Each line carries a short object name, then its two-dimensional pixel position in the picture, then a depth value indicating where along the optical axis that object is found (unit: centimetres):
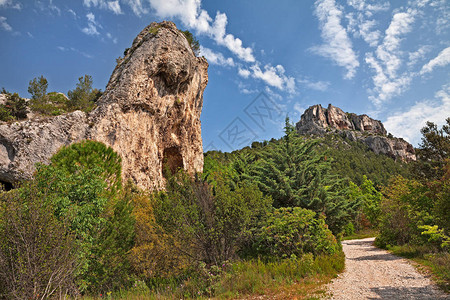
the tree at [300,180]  1102
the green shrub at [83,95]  3959
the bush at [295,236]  830
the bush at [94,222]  694
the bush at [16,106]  3167
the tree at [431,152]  1208
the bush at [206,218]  743
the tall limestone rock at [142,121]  1878
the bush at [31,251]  461
